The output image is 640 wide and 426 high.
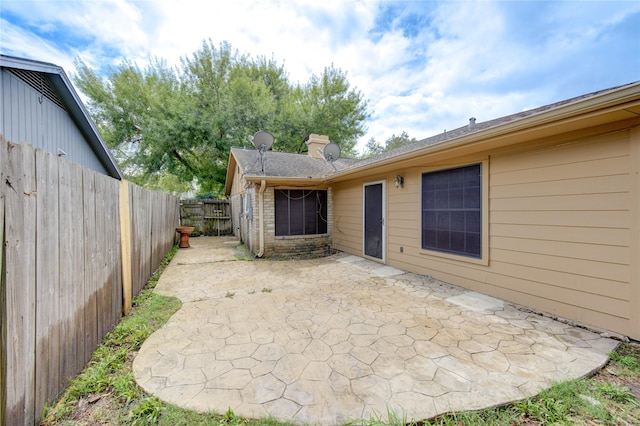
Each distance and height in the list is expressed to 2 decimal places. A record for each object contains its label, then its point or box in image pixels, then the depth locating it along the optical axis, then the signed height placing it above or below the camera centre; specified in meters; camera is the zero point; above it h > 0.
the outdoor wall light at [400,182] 5.58 +0.66
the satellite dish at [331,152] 8.82 +2.08
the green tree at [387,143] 25.45 +7.17
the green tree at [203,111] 13.66 +5.78
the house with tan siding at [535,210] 2.69 +0.03
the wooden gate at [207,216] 11.96 -0.16
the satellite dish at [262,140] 7.37 +2.09
